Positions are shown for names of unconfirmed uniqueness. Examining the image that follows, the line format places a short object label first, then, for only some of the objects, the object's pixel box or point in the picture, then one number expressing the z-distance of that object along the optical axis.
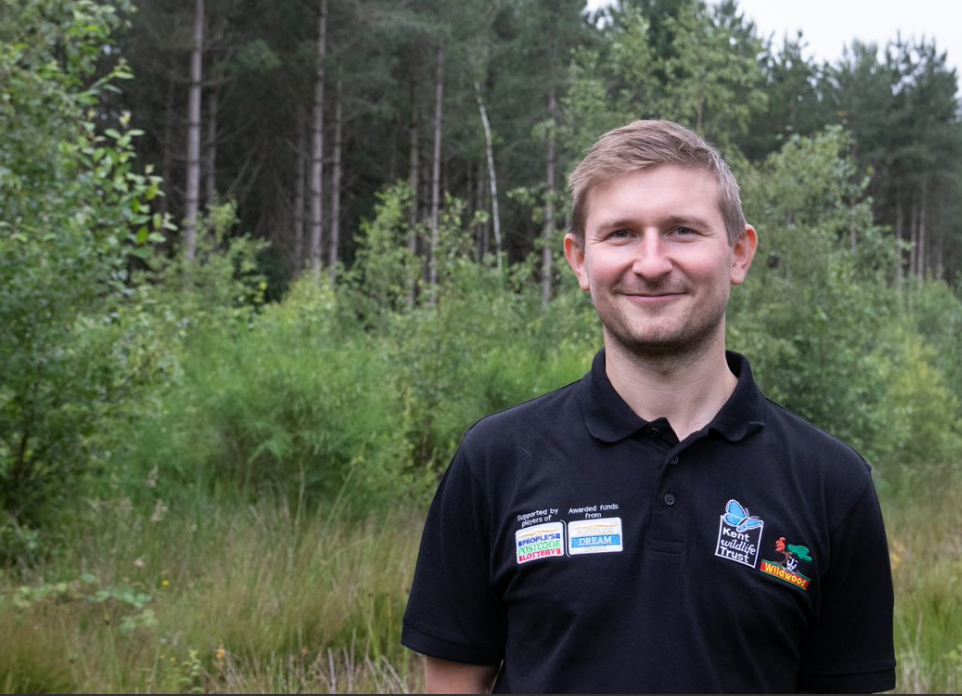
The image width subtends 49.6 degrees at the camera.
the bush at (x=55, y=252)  5.78
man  1.80
